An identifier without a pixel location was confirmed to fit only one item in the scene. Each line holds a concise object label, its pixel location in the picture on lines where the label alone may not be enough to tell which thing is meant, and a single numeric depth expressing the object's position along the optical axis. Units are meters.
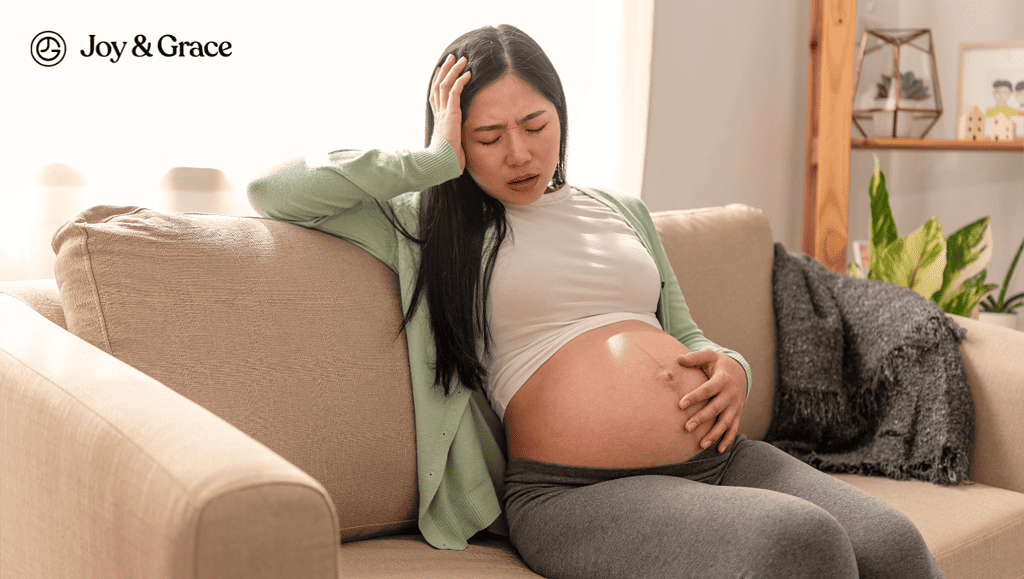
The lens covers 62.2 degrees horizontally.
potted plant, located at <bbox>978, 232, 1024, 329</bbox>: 2.54
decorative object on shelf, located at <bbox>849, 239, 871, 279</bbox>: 2.41
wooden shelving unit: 2.49
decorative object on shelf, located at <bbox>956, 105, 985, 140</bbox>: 2.62
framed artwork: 2.60
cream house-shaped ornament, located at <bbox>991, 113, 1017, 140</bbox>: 2.57
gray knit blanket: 1.53
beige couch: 0.62
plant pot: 2.54
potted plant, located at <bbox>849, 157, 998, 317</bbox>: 1.97
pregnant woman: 1.15
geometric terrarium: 2.67
